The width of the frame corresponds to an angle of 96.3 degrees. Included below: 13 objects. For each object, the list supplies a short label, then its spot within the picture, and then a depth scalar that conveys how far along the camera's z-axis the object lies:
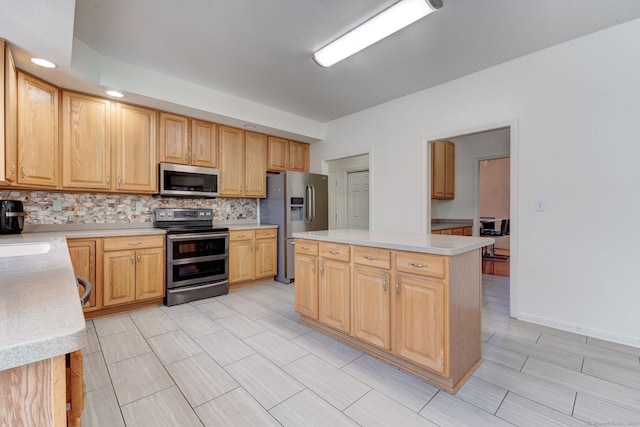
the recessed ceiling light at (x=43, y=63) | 2.26
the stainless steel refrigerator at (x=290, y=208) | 4.33
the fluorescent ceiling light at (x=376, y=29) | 1.98
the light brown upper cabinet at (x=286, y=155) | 4.62
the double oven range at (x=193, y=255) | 3.34
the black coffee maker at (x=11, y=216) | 2.48
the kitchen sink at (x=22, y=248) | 1.83
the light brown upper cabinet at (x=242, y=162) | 4.05
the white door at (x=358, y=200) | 5.56
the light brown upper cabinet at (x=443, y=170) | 4.79
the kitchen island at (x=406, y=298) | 1.75
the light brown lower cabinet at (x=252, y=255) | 3.90
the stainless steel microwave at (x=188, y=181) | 3.49
